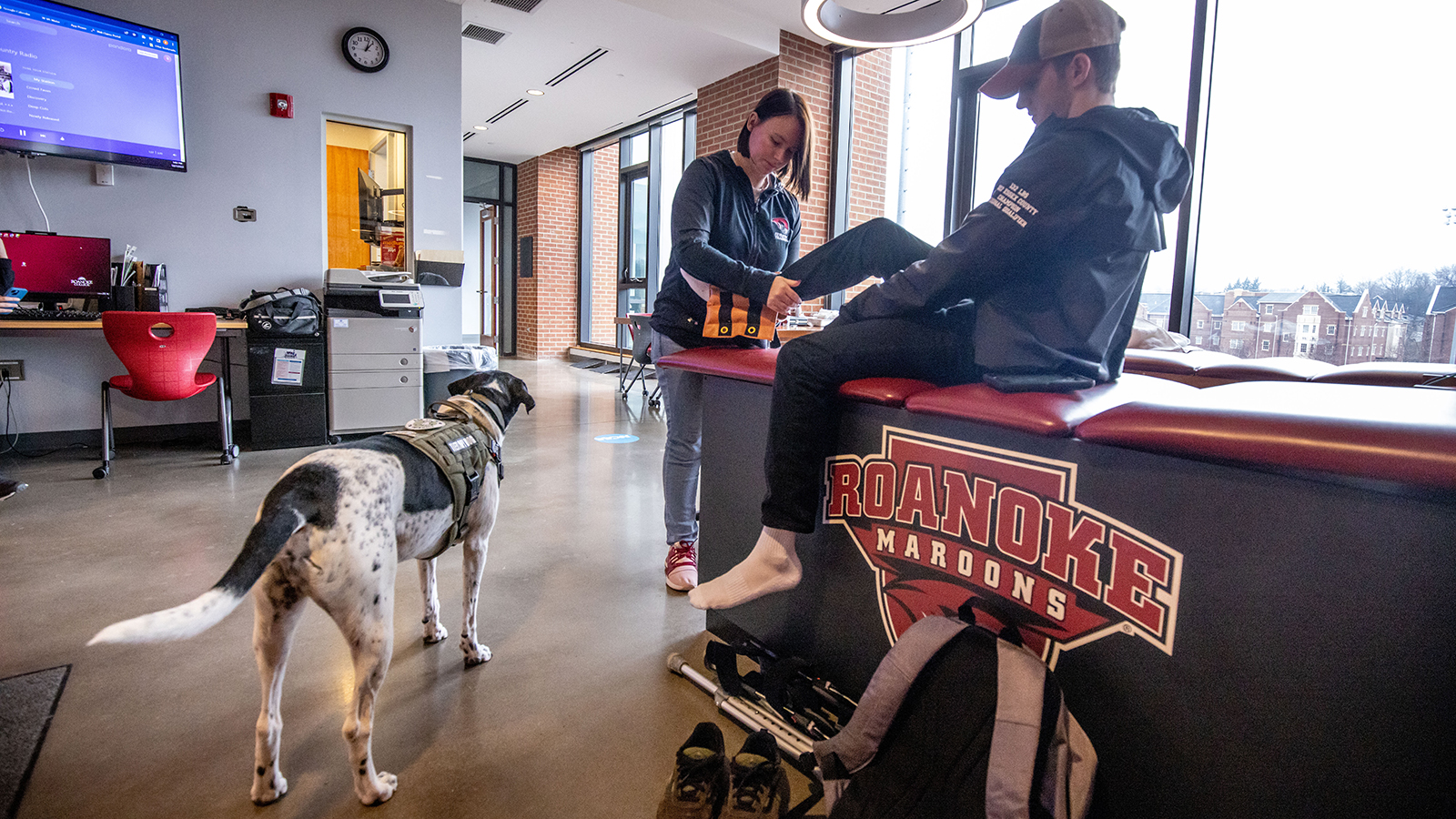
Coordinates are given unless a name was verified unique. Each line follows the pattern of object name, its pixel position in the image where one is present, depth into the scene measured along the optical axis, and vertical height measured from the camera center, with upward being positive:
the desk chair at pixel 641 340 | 6.10 -0.04
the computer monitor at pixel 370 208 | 5.69 +1.01
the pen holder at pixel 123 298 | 3.92 +0.12
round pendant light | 2.90 +1.41
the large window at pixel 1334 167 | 3.14 +0.95
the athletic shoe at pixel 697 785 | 1.13 -0.75
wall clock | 4.72 +1.94
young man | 1.18 +0.13
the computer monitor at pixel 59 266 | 3.74 +0.29
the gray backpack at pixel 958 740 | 0.96 -0.59
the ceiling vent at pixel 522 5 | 5.39 +2.58
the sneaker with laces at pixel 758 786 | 1.13 -0.75
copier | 4.34 -0.14
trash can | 4.75 -0.24
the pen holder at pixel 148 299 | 4.02 +0.13
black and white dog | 1.13 -0.40
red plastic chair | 3.30 -0.15
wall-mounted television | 3.64 +1.29
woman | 1.79 +0.22
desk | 3.41 -0.06
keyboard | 3.45 +0.01
